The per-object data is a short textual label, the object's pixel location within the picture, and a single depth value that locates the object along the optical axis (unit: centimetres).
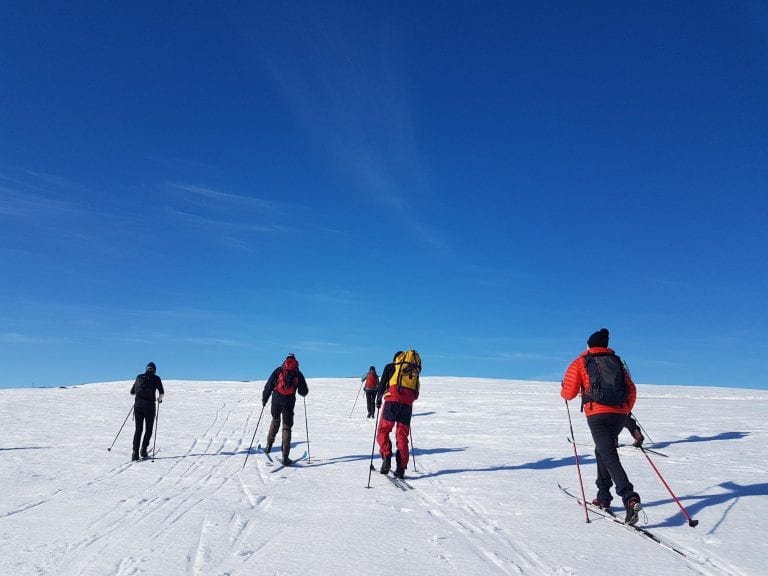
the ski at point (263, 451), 1087
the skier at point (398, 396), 881
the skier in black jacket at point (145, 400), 1096
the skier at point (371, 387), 1977
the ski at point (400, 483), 773
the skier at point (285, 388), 1058
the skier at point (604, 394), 577
